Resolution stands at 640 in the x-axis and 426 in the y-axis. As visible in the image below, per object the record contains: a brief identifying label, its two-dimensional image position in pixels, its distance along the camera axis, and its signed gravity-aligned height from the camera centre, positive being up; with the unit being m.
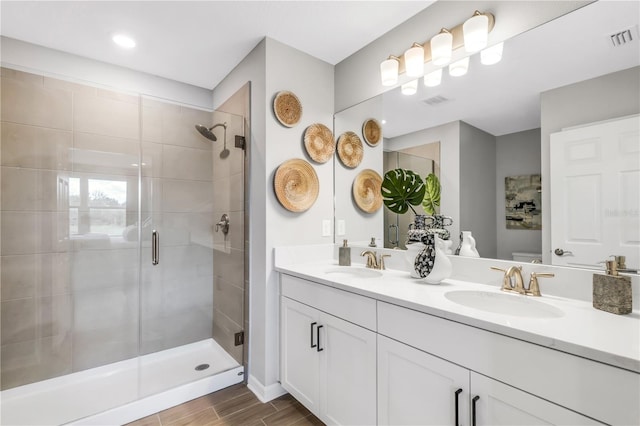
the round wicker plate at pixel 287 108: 2.03 +0.75
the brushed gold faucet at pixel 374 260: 1.98 -0.31
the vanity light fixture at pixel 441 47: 1.46 +0.93
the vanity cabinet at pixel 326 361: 1.37 -0.78
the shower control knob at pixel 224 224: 2.43 -0.07
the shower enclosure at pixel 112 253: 1.94 -0.28
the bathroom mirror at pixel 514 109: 1.13 +0.51
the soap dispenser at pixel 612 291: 1.01 -0.27
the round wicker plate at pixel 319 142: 2.19 +0.55
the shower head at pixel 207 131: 2.41 +0.70
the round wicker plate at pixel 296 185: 2.03 +0.22
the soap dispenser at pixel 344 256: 2.08 -0.29
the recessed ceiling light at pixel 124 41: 2.01 +1.23
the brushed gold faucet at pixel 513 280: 1.30 -0.30
